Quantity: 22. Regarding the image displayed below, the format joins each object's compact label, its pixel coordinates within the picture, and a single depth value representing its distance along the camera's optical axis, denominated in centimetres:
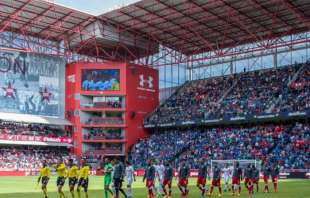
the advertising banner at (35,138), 7344
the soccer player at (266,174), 3578
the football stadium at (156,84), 6644
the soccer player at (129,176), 2862
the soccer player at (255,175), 3585
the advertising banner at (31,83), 7631
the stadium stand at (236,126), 6406
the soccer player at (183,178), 3047
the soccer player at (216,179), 3369
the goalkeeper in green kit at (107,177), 2795
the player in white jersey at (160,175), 3046
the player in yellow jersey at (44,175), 2828
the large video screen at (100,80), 8269
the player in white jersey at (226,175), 3922
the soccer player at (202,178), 3164
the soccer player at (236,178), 3497
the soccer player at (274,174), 3667
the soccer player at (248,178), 3488
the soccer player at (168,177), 2992
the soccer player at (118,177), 2692
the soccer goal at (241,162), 5375
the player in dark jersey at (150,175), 2876
